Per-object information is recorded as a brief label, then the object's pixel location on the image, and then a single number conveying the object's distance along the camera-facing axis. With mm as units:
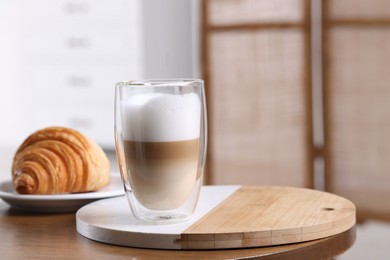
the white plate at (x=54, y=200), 1148
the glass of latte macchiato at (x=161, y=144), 1042
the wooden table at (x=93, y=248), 970
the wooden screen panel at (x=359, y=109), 2337
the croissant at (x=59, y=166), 1162
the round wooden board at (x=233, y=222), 985
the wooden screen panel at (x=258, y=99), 2502
